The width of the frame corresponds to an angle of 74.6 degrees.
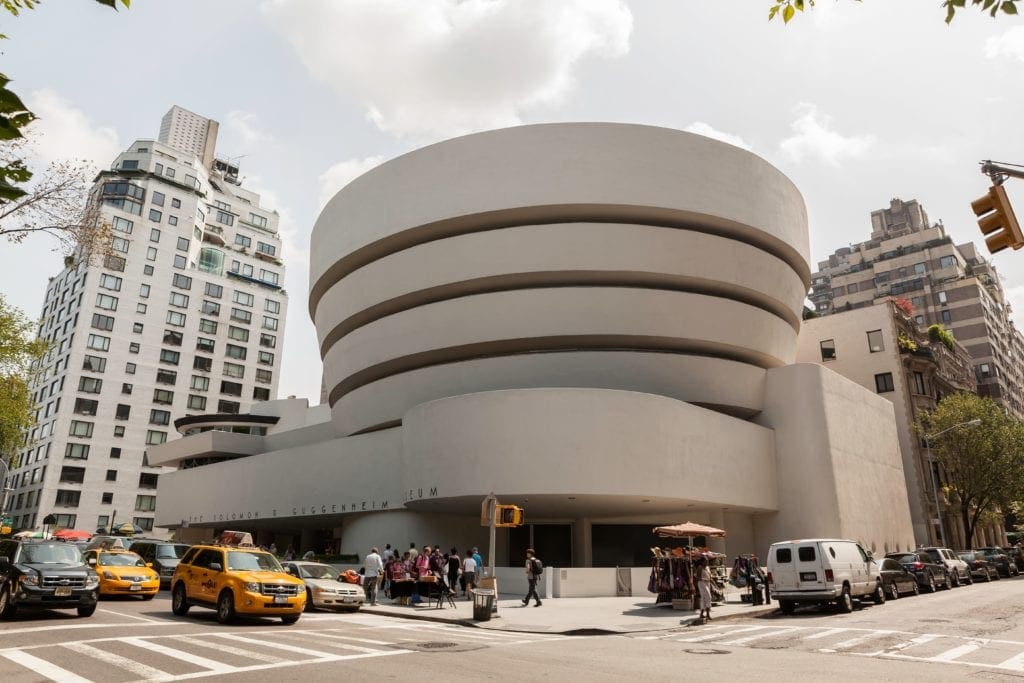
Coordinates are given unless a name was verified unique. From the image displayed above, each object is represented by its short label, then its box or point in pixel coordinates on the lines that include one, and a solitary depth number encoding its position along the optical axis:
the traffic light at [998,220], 7.67
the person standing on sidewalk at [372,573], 22.35
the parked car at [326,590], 19.23
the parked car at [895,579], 22.89
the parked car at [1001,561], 38.03
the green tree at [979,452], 45.25
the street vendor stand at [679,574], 20.94
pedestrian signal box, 17.59
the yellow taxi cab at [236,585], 14.97
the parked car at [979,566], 35.09
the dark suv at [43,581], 14.39
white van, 19.02
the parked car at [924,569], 27.31
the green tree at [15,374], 33.50
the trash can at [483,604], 17.82
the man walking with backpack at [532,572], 21.59
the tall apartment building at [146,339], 70.62
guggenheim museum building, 31.53
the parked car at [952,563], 29.91
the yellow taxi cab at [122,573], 19.47
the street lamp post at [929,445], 40.59
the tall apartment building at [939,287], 80.38
